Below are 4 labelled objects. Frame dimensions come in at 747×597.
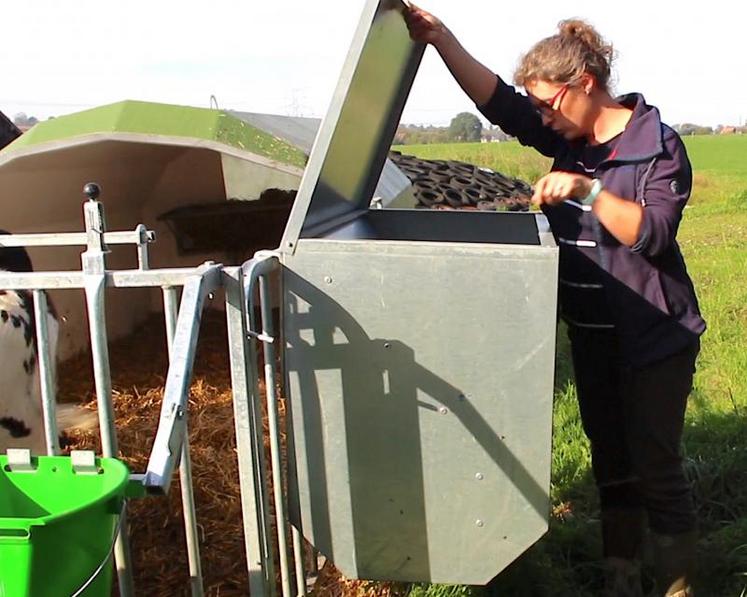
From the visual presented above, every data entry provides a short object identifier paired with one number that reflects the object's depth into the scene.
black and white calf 3.56
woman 2.47
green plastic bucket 1.43
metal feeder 2.13
